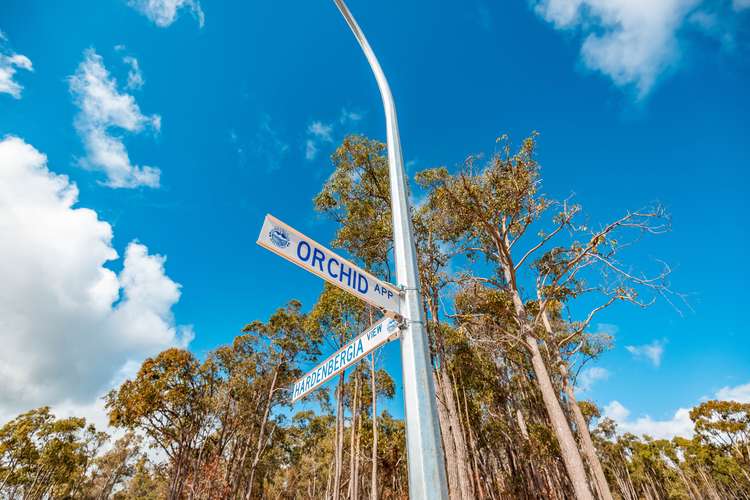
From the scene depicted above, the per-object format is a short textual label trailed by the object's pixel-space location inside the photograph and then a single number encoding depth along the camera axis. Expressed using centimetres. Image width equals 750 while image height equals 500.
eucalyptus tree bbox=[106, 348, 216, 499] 1608
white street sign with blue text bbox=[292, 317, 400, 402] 214
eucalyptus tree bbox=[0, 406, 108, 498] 1959
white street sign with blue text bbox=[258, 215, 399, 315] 201
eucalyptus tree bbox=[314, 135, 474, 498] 1249
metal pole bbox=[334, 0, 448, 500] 153
